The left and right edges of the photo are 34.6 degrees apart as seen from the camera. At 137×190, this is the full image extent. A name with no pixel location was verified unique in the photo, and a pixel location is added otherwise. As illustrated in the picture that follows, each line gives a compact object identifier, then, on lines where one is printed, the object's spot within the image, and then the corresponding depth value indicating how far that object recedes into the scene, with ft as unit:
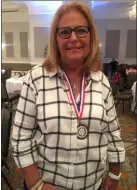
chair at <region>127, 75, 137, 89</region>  16.43
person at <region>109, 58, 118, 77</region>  19.73
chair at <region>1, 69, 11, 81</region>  17.68
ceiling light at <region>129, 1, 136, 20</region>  21.35
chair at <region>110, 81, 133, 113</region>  13.70
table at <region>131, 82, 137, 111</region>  14.43
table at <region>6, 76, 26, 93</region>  15.43
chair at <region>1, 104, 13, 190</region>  5.74
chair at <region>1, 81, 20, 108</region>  12.39
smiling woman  2.79
